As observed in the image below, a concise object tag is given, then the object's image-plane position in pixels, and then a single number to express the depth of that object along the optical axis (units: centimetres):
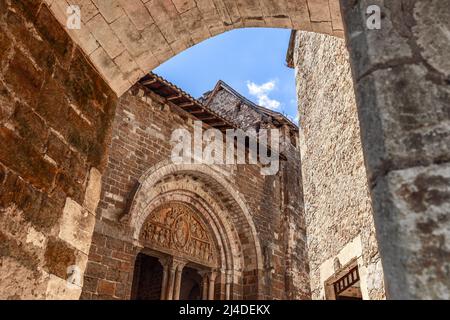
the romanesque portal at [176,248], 823
